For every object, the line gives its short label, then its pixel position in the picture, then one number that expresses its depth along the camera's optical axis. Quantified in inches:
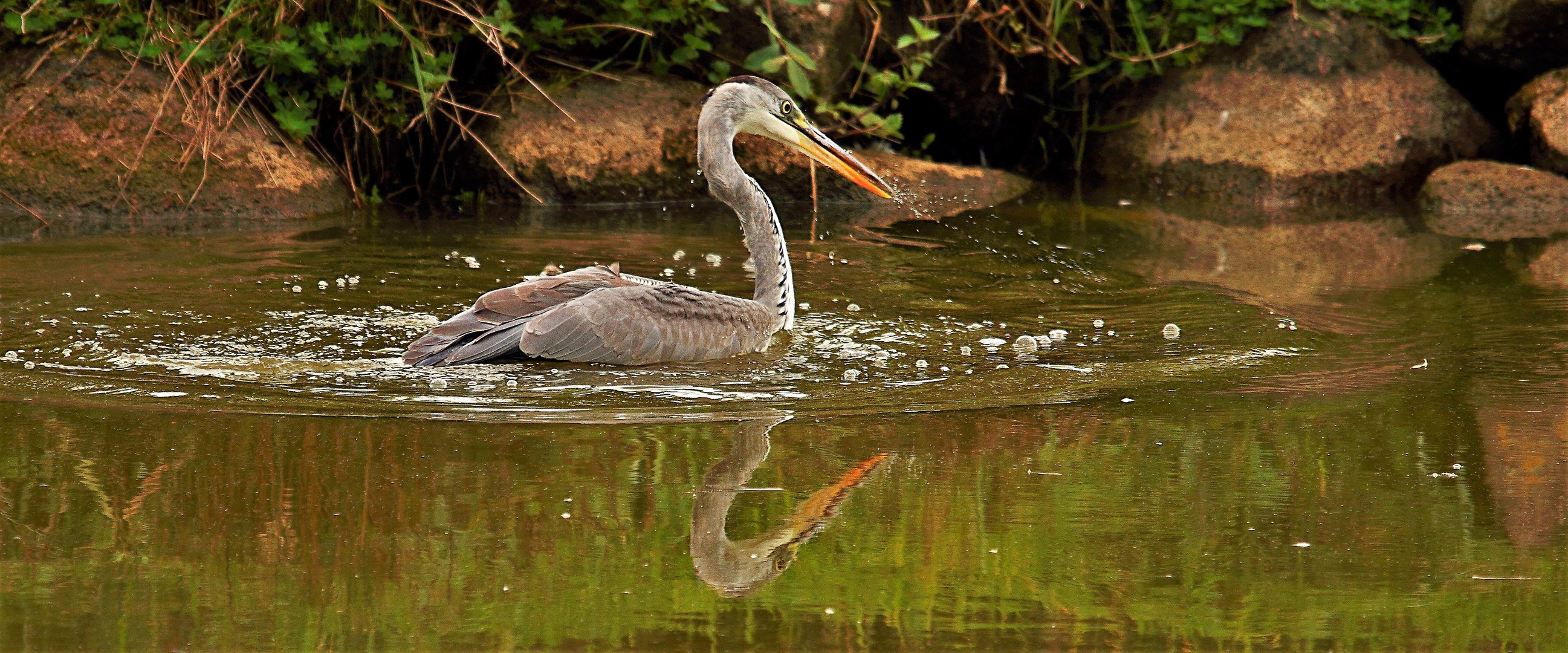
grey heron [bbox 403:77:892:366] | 431.2
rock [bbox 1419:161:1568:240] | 747.4
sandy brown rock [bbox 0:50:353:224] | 682.8
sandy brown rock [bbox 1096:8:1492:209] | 827.4
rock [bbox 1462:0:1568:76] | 789.2
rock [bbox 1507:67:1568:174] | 782.5
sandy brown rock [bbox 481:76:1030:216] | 754.2
